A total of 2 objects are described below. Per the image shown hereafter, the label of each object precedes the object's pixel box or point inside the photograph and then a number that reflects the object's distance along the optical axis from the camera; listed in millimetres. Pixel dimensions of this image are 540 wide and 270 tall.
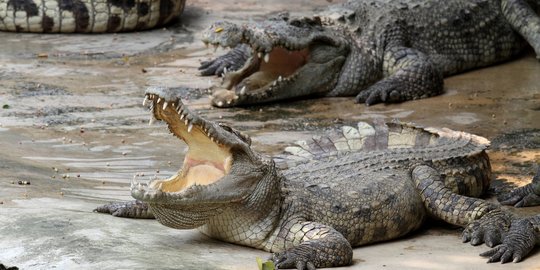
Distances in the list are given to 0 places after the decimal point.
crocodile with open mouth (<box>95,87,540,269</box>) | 9953
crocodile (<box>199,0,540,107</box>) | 18281
